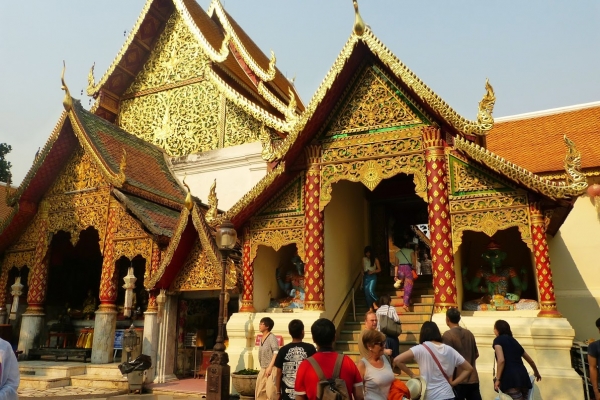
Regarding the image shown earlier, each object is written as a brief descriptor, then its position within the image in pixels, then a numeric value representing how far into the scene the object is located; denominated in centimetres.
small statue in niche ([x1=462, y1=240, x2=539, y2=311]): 612
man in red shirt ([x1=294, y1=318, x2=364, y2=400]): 238
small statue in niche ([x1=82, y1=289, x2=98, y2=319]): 1063
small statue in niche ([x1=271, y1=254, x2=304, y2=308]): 724
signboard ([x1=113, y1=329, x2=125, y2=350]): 900
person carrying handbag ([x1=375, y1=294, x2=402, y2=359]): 504
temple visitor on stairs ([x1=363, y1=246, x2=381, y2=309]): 709
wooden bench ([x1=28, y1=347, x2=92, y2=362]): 897
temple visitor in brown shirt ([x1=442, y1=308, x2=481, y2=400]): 397
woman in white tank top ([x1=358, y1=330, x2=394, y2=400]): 265
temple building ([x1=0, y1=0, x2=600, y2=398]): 602
